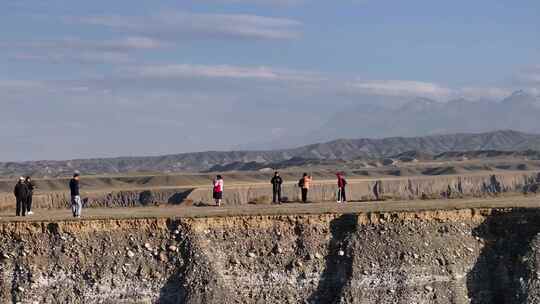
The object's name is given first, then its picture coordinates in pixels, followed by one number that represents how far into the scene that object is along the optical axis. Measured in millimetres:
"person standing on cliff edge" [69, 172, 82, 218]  44500
